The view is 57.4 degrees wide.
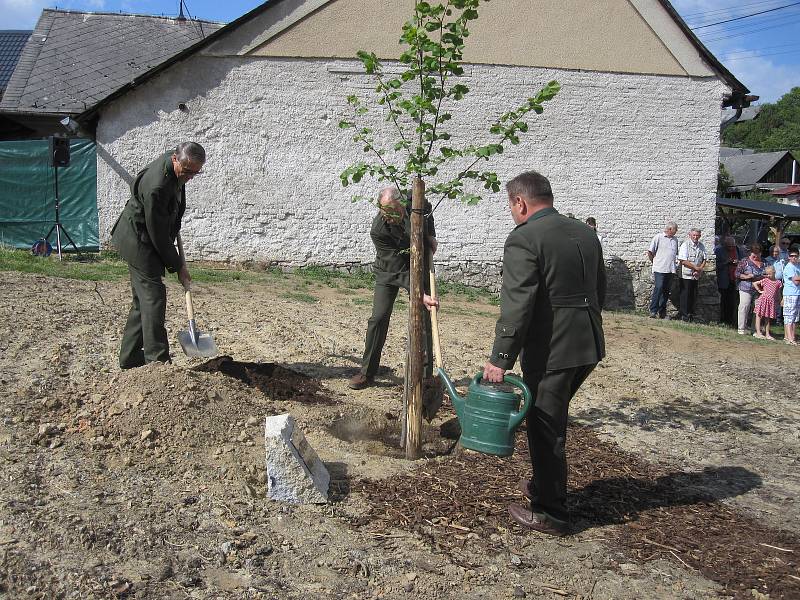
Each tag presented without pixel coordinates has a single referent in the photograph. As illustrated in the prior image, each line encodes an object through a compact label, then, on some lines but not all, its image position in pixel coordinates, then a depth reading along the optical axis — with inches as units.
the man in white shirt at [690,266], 557.3
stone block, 160.4
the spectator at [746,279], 524.7
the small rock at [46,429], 181.0
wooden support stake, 196.2
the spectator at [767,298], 506.9
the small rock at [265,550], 142.2
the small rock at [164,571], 130.0
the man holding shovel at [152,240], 212.5
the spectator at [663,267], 549.3
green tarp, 539.2
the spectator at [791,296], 495.5
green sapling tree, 176.6
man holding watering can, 151.3
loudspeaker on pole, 491.1
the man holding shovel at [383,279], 253.8
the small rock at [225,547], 140.6
